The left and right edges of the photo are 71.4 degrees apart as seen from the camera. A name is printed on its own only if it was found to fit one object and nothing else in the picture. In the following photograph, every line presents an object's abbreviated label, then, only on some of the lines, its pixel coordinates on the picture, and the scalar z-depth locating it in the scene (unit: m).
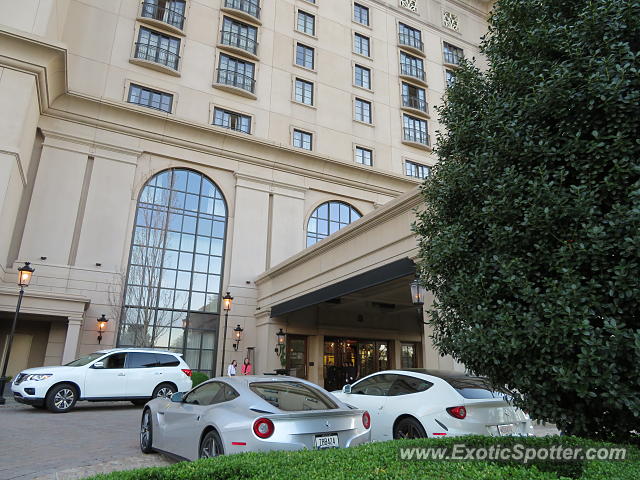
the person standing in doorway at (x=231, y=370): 19.43
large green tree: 3.74
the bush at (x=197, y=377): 17.44
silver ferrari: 5.10
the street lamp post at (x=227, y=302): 20.12
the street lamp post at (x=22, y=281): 15.00
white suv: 12.23
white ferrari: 6.61
